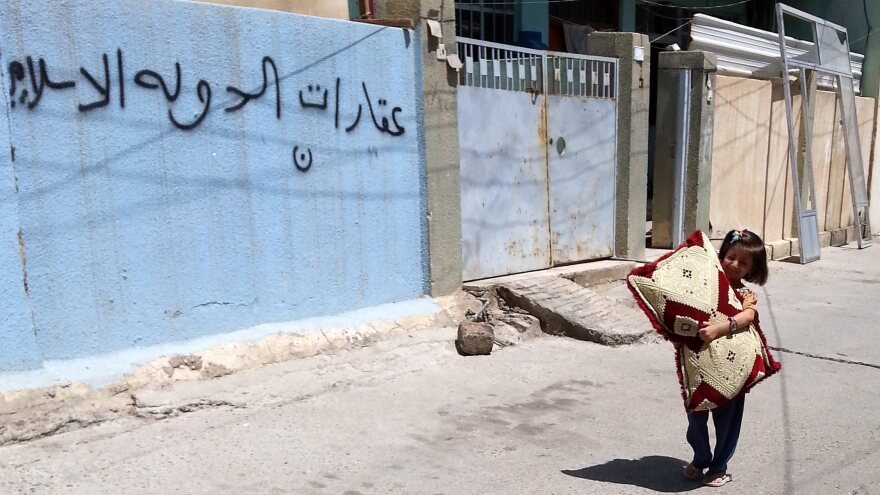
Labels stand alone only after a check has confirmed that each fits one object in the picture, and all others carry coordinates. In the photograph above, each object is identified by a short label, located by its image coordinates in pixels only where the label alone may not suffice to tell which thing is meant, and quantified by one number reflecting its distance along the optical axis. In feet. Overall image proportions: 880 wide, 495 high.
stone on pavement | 18.16
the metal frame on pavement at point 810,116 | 32.53
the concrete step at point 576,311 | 19.74
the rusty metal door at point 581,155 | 23.63
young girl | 10.87
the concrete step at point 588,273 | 21.99
